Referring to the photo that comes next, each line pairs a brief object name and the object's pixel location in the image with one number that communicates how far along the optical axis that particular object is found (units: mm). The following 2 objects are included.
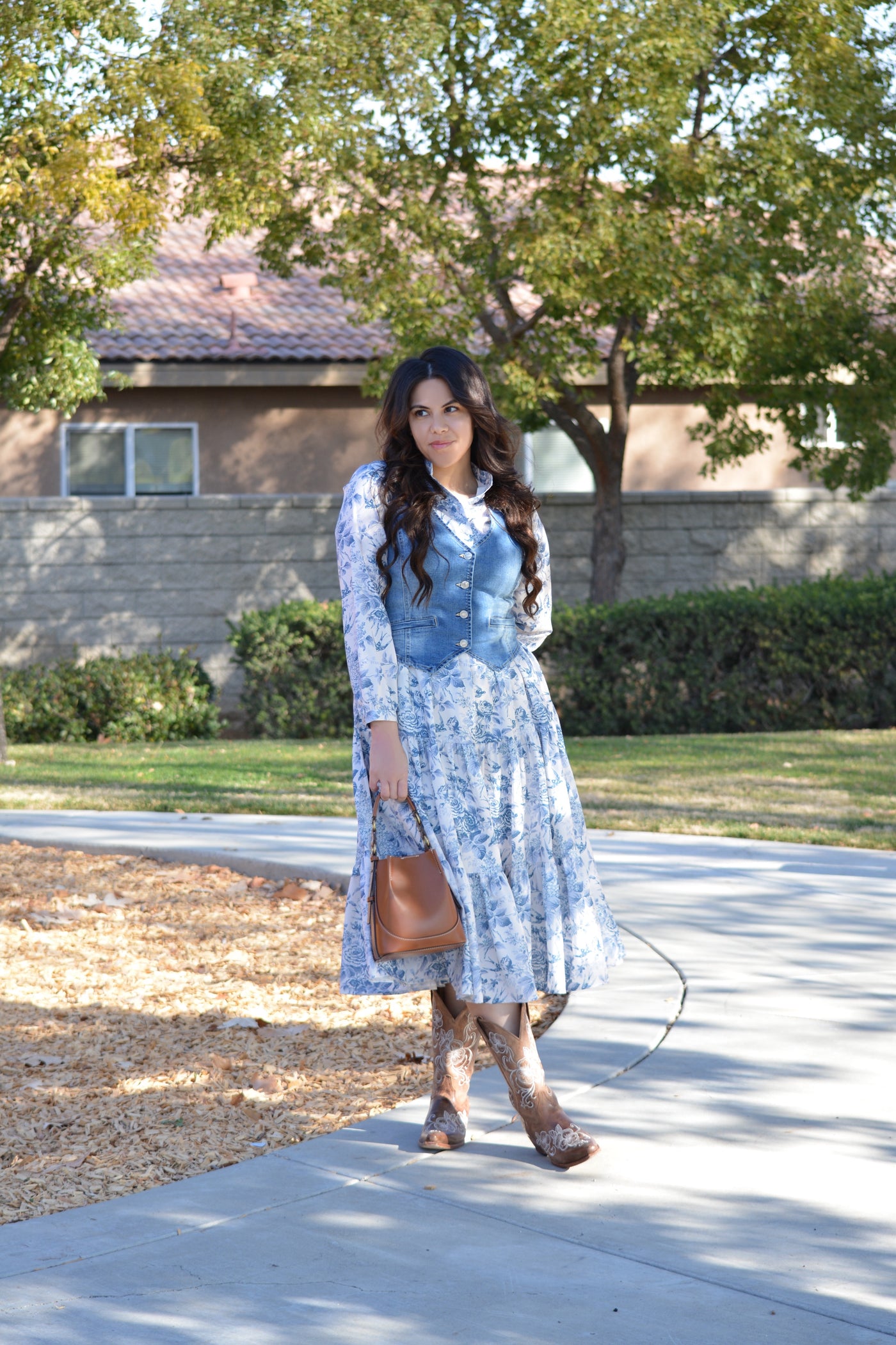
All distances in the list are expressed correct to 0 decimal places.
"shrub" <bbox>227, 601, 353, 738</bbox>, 13781
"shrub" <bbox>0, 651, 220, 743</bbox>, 13992
